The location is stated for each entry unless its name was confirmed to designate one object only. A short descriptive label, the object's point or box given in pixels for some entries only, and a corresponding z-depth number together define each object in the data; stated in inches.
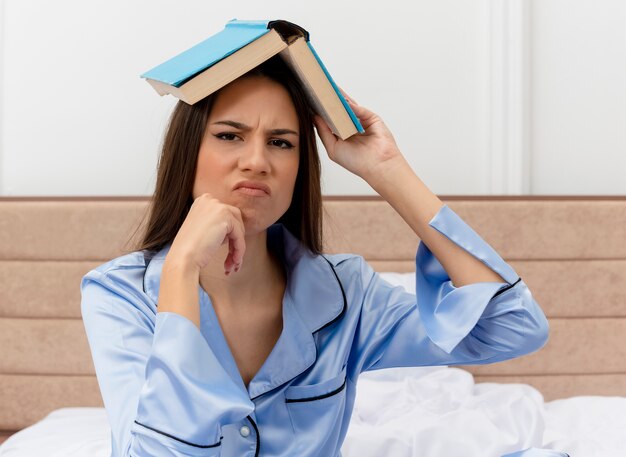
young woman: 40.8
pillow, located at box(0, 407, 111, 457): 62.2
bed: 86.4
